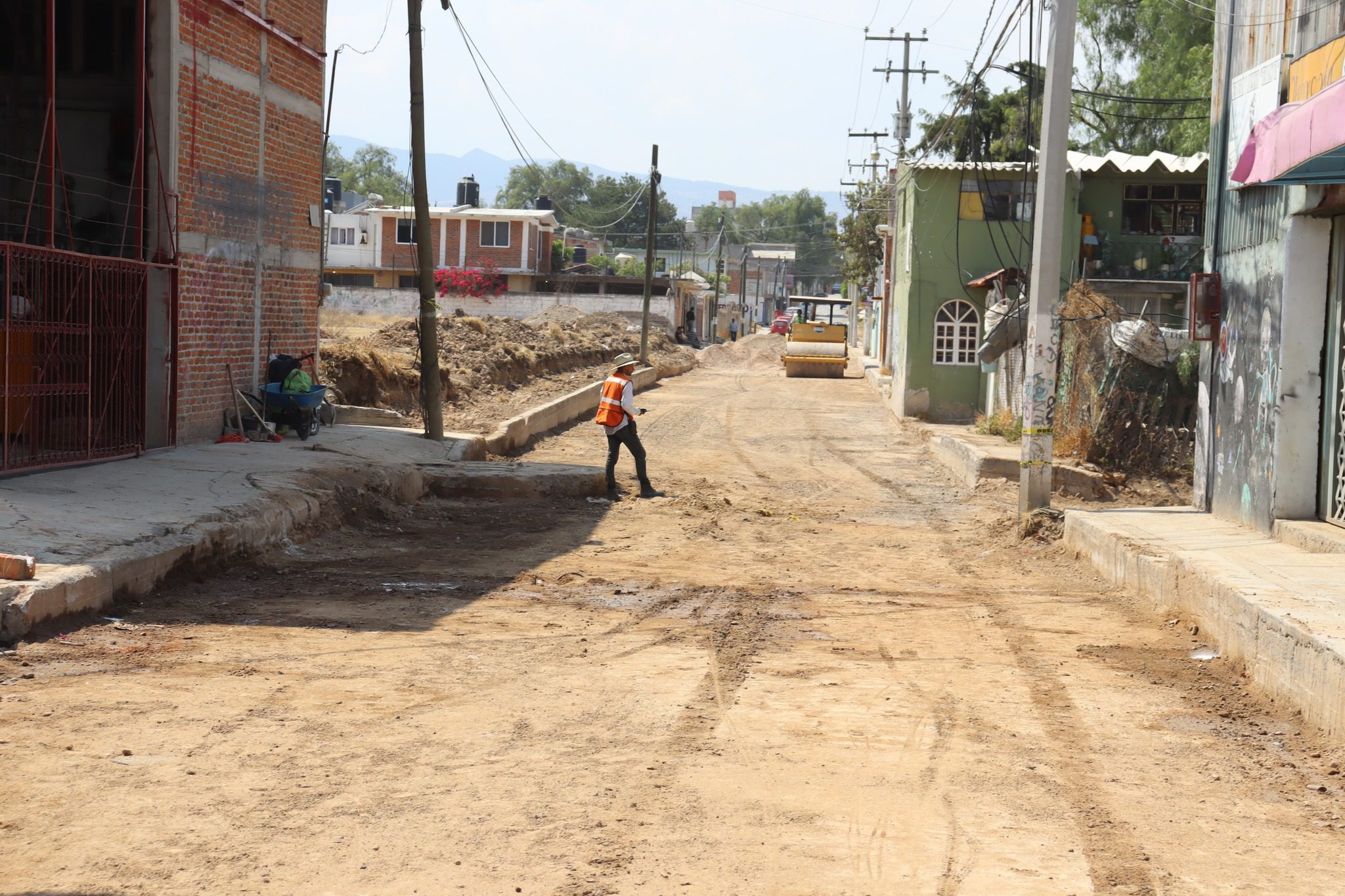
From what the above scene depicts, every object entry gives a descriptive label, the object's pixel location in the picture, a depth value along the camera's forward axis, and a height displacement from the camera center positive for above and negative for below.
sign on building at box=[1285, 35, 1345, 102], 9.79 +2.51
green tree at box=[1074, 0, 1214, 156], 35.56 +9.23
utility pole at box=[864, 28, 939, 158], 49.41 +11.57
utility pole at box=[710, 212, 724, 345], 78.71 +4.69
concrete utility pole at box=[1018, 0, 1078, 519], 12.97 +0.96
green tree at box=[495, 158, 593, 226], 130.00 +17.50
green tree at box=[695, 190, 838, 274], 159.38 +17.56
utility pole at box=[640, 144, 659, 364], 38.91 +2.66
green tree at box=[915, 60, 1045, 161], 45.47 +9.28
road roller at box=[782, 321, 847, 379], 46.00 +0.19
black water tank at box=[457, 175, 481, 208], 68.94 +8.45
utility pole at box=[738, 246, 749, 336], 96.19 +4.97
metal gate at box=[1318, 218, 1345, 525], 10.33 -0.22
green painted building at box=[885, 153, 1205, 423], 25.66 +2.47
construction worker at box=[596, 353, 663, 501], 15.59 -0.91
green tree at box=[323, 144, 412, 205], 126.19 +18.02
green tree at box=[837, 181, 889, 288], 52.81 +5.56
